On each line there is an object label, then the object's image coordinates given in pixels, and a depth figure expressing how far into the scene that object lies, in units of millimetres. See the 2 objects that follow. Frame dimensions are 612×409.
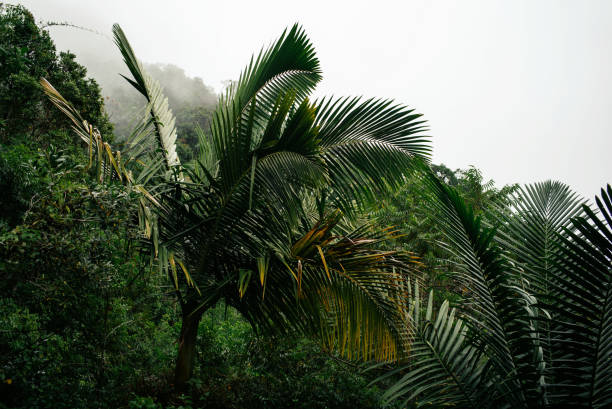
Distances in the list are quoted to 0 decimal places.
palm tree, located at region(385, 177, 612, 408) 1842
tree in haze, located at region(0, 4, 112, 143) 7020
